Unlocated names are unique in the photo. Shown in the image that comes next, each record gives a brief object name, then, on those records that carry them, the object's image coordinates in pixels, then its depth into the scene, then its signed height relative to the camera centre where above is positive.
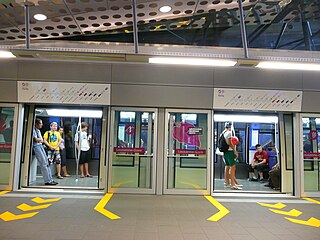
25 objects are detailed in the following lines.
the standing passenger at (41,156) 6.39 -0.36
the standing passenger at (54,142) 7.41 -0.04
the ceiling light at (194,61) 3.66 +1.09
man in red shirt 7.83 -0.44
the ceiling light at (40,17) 4.28 +1.89
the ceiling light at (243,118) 8.38 +0.79
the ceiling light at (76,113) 7.95 +0.79
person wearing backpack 6.52 -0.18
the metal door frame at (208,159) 5.93 -0.34
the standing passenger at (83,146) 7.72 -0.14
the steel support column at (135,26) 3.66 +1.58
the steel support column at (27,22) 3.59 +1.61
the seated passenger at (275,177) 6.66 -0.75
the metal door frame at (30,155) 6.08 -0.33
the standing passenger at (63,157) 7.87 -0.48
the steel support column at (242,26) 3.83 +1.66
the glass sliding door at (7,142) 5.88 -0.06
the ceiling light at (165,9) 4.29 +2.06
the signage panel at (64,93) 5.88 +1.00
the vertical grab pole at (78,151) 7.66 -0.28
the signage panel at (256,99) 6.00 +0.98
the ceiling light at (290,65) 3.72 +1.09
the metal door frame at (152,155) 5.90 -0.24
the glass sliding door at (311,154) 6.22 -0.17
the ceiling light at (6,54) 3.52 +1.09
